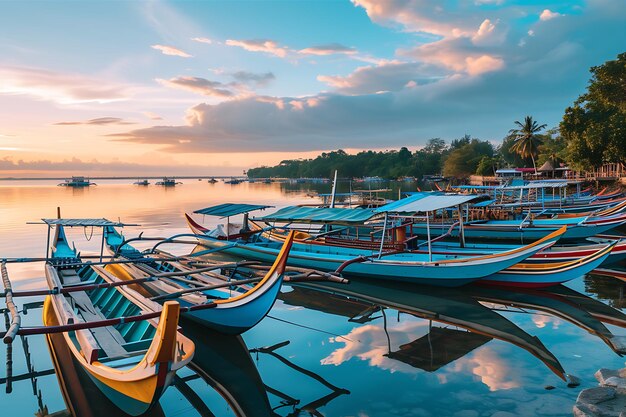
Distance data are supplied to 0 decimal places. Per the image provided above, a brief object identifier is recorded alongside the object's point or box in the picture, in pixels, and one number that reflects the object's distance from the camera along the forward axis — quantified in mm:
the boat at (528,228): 21078
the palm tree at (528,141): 63853
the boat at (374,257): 12742
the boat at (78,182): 111812
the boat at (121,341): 5320
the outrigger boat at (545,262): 12531
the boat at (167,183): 126688
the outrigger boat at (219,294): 8344
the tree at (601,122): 37375
